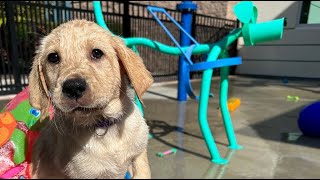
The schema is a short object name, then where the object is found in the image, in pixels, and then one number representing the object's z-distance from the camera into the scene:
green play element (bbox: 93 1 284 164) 2.89
